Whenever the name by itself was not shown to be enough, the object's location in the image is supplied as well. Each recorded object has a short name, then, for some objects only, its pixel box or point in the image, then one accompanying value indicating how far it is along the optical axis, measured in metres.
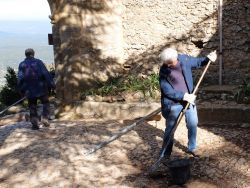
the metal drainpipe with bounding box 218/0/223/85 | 9.13
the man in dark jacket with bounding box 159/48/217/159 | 6.01
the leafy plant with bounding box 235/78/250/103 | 8.28
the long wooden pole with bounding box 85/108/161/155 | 7.31
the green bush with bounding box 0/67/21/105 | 18.23
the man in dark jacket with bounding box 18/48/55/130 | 8.70
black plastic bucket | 5.70
